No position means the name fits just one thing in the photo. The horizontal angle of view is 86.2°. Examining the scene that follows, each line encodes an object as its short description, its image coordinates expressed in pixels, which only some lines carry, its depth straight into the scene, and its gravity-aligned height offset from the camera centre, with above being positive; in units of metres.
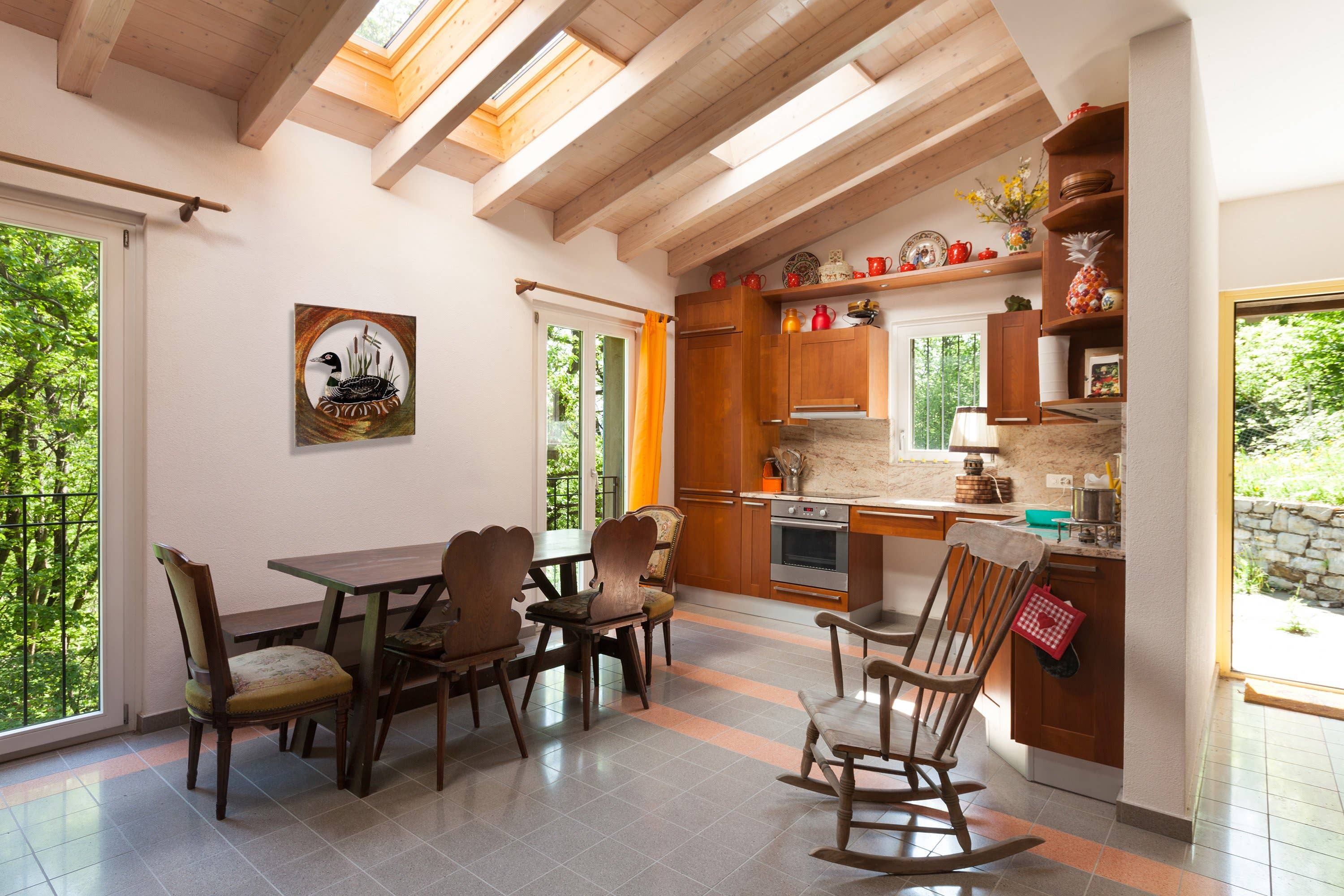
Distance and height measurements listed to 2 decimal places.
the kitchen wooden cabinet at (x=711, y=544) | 5.51 -0.75
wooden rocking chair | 2.05 -0.87
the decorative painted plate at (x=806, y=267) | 5.60 +1.43
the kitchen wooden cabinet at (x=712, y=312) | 5.54 +1.08
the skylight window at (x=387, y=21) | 3.36 +2.04
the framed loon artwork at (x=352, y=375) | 3.59 +0.38
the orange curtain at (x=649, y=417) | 5.39 +0.24
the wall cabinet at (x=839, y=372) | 5.09 +0.56
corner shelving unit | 2.73 +0.90
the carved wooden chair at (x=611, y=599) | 3.24 -0.71
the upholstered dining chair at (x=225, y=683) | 2.32 -0.81
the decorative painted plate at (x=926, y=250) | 5.00 +1.40
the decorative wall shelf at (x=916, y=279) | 4.61 +1.20
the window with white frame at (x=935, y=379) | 5.05 +0.51
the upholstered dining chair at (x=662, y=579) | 3.82 -0.76
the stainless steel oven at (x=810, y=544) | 4.93 -0.68
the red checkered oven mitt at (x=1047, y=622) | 2.55 -0.63
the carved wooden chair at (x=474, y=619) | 2.67 -0.67
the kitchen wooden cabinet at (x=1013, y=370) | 4.38 +0.49
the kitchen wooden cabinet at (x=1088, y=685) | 2.54 -0.86
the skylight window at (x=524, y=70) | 3.60 +2.02
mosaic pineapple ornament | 2.73 +0.66
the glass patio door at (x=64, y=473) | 2.86 -0.10
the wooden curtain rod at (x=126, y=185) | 2.70 +1.07
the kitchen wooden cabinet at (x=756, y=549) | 5.32 -0.75
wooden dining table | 2.62 -0.55
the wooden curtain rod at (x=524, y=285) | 4.60 +1.04
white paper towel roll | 2.93 +0.34
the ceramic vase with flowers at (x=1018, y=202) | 4.49 +1.56
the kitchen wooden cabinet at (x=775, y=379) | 5.54 +0.54
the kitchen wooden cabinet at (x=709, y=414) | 5.53 +0.27
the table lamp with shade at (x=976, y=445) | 4.68 +0.02
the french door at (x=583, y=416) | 4.98 +0.23
